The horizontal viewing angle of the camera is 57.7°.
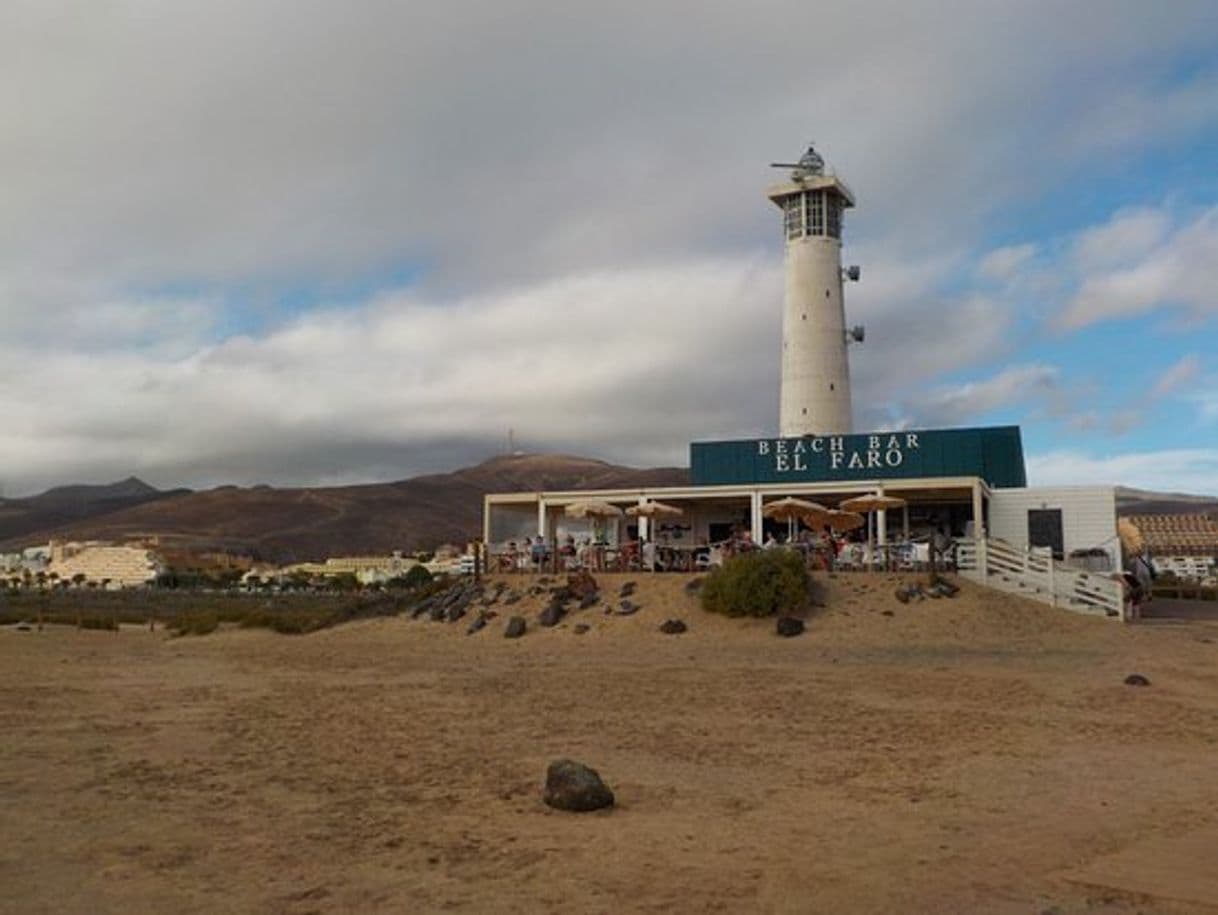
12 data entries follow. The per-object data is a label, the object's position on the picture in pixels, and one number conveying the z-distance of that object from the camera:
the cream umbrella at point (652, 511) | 29.70
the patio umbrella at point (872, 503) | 27.47
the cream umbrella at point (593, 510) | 30.30
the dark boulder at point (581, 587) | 26.10
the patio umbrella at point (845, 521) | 27.64
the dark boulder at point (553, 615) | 24.69
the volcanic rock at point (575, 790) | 7.96
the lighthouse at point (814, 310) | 39.16
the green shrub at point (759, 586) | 23.19
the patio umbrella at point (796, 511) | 27.78
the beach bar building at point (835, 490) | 26.70
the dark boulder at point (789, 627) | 21.97
